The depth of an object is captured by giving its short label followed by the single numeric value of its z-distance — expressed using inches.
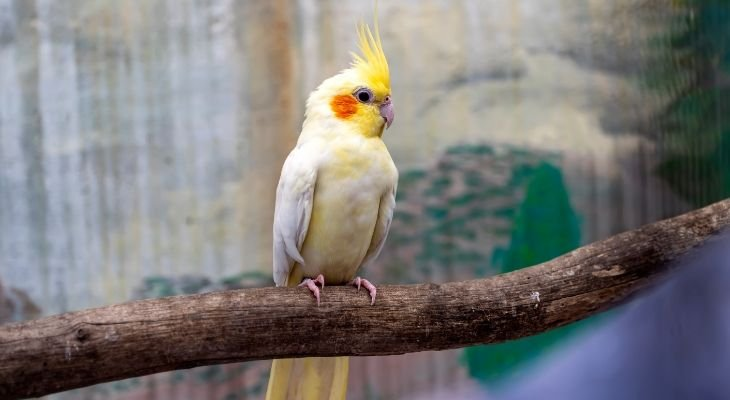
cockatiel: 39.4
